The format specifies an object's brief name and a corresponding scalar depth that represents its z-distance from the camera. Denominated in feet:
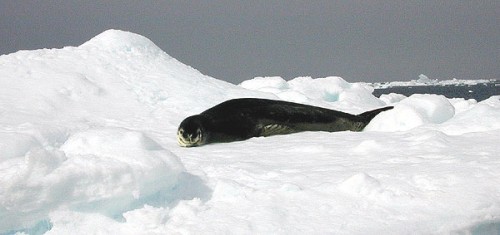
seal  35.12
